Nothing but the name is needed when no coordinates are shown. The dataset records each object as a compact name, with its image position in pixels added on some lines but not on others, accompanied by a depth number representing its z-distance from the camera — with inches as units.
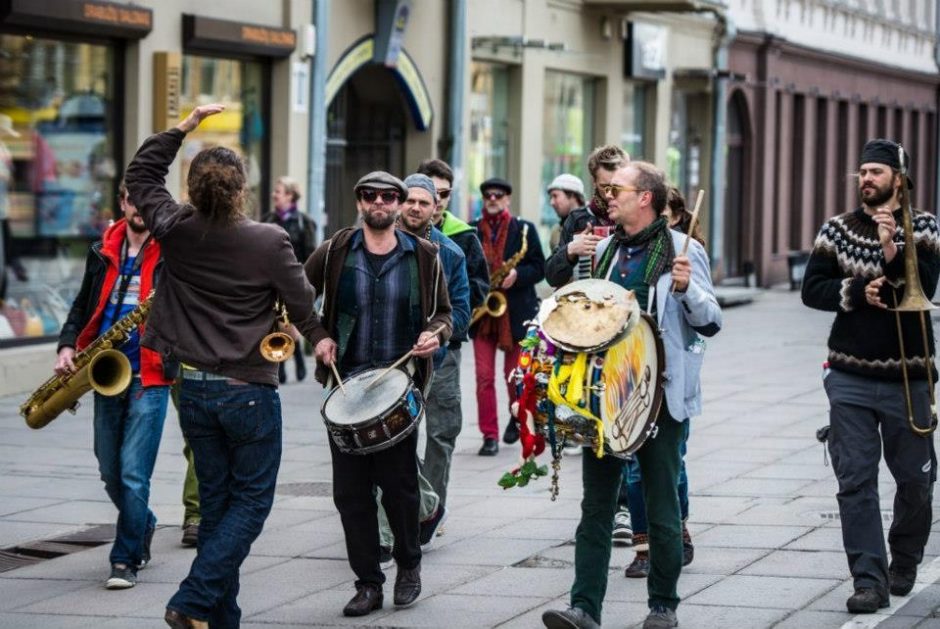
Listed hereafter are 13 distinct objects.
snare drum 523.6
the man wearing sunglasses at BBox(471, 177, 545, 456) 901.4
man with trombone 546.3
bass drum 479.1
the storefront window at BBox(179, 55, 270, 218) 1267.8
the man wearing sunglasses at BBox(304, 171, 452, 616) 541.8
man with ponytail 477.4
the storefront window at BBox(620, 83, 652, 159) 2094.6
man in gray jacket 497.2
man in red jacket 576.6
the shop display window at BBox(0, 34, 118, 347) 1106.7
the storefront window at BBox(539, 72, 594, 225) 1879.5
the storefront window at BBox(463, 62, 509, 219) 1699.0
